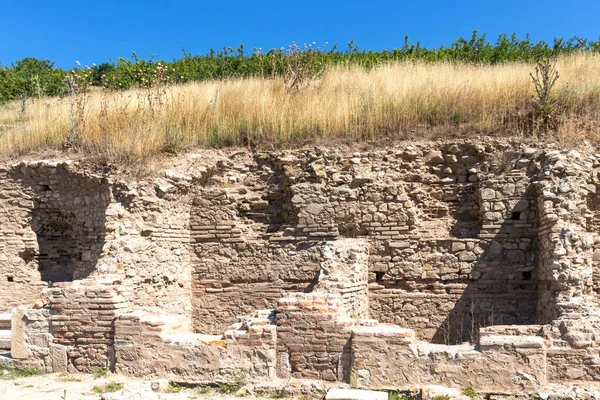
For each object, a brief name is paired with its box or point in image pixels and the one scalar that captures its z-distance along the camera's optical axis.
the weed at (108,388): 6.65
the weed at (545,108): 8.93
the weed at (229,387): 6.55
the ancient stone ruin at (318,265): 6.40
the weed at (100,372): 7.13
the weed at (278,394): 6.41
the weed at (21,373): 7.32
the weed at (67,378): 7.09
